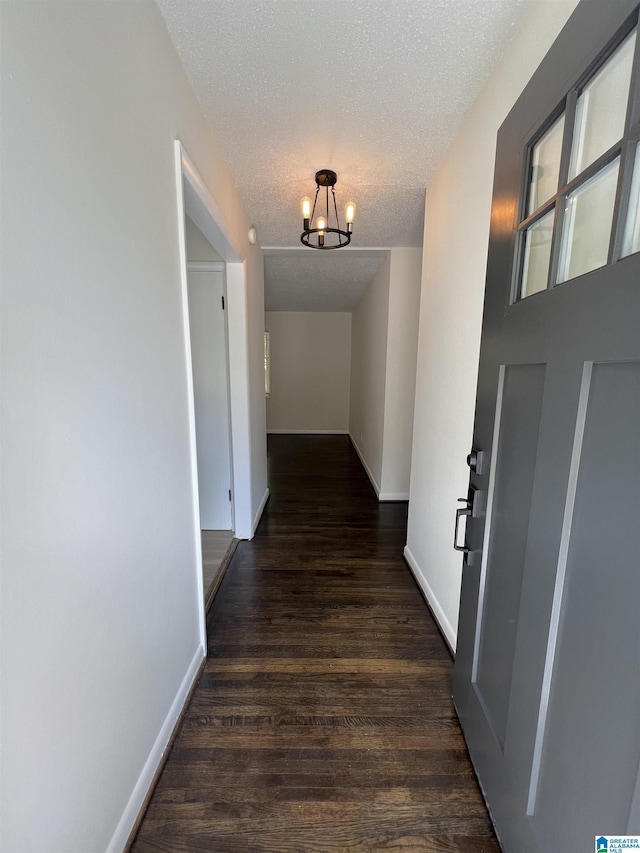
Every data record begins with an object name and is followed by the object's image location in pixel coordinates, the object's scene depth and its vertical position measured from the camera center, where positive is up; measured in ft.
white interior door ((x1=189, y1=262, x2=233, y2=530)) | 8.58 -0.54
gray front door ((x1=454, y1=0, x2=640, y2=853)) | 2.11 -0.61
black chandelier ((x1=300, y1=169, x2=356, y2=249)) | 6.72 +3.20
